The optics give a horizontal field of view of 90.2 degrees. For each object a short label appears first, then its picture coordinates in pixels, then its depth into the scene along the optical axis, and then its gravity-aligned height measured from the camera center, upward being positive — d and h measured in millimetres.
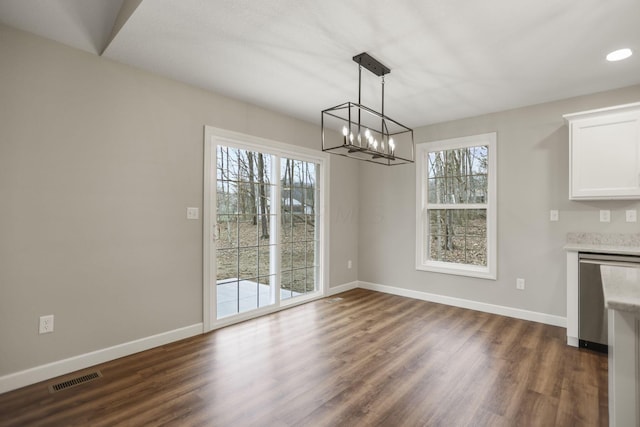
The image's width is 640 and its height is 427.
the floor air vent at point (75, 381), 2223 -1218
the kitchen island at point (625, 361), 1210 -551
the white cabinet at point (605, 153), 2918 +614
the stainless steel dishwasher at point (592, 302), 2807 -759
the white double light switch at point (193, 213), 3174 +15
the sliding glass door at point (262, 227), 3484 -153
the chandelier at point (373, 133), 3914 +1281
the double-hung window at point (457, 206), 4035 +144
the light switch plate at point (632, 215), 3084 +27
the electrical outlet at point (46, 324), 2343 -820
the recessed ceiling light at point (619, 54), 2496 +1305
